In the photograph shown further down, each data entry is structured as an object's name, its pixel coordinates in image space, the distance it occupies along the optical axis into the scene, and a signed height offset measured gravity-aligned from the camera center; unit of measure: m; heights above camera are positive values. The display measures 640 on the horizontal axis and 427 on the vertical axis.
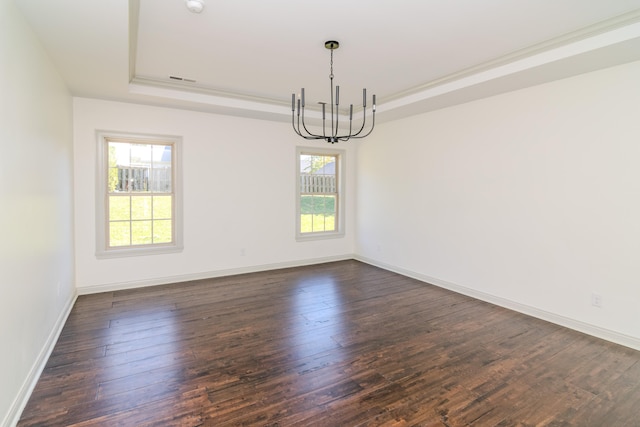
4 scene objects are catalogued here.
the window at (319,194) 6.03 +0.28
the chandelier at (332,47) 2.97 +1.48
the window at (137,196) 4.43 +0.17
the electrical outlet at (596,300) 3.17 -0.87
